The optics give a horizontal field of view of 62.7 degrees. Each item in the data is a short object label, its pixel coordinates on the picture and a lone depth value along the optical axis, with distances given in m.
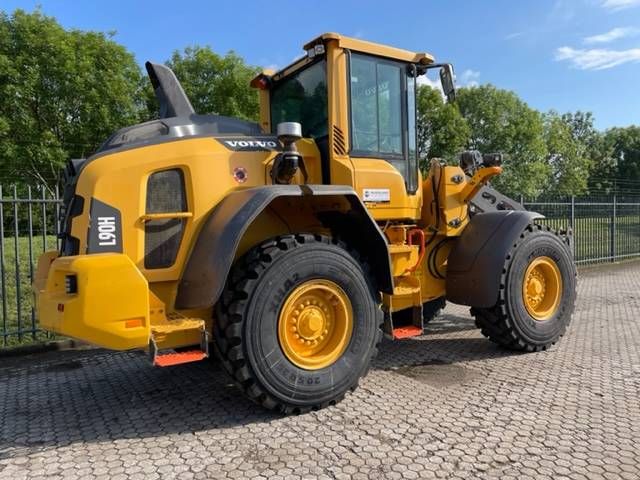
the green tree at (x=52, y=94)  19.89
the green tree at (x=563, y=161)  46.31
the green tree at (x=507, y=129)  40.31
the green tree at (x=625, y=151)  61.38
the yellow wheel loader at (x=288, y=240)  3.52
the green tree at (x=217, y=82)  25.23
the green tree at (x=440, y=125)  30.06
